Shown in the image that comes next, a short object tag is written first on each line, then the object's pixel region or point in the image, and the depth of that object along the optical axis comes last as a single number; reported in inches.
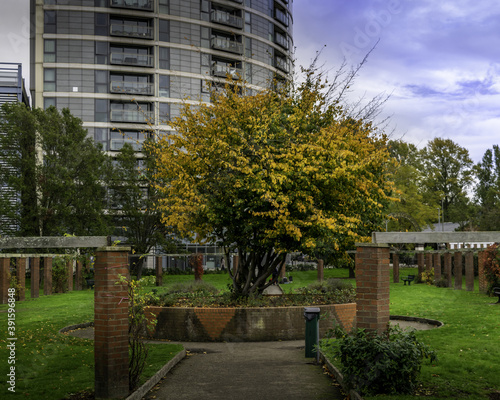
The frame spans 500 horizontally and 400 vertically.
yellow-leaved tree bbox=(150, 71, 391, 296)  592.1
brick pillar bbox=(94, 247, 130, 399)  330.3
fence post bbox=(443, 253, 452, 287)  1288.6
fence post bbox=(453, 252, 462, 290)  1199.6
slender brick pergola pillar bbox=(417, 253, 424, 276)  1546.6
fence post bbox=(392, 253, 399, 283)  1567.9
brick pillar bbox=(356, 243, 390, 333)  353.7
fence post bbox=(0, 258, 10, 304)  944.3
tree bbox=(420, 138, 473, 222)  2732.8
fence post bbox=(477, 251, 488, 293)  1085.1
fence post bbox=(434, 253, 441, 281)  1346.0
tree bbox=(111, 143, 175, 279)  1611.7
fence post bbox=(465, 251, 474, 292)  1120.3
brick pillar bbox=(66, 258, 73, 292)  1273.5
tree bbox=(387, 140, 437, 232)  2121.1
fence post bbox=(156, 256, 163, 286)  1396.4
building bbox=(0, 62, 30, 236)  1448.2
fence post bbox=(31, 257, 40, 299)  1075.9
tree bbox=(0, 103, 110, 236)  1465.3
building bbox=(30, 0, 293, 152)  2065.7
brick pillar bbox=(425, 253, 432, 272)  1501.0
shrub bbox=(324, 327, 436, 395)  327.6
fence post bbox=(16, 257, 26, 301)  983.1
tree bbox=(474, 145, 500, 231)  2780.5
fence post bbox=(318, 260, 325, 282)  1488.7
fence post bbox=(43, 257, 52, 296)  1177.4
